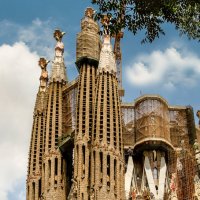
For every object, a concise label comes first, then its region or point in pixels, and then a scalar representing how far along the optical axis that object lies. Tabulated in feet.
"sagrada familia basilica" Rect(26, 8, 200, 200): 159.12
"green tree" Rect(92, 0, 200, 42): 39.13
